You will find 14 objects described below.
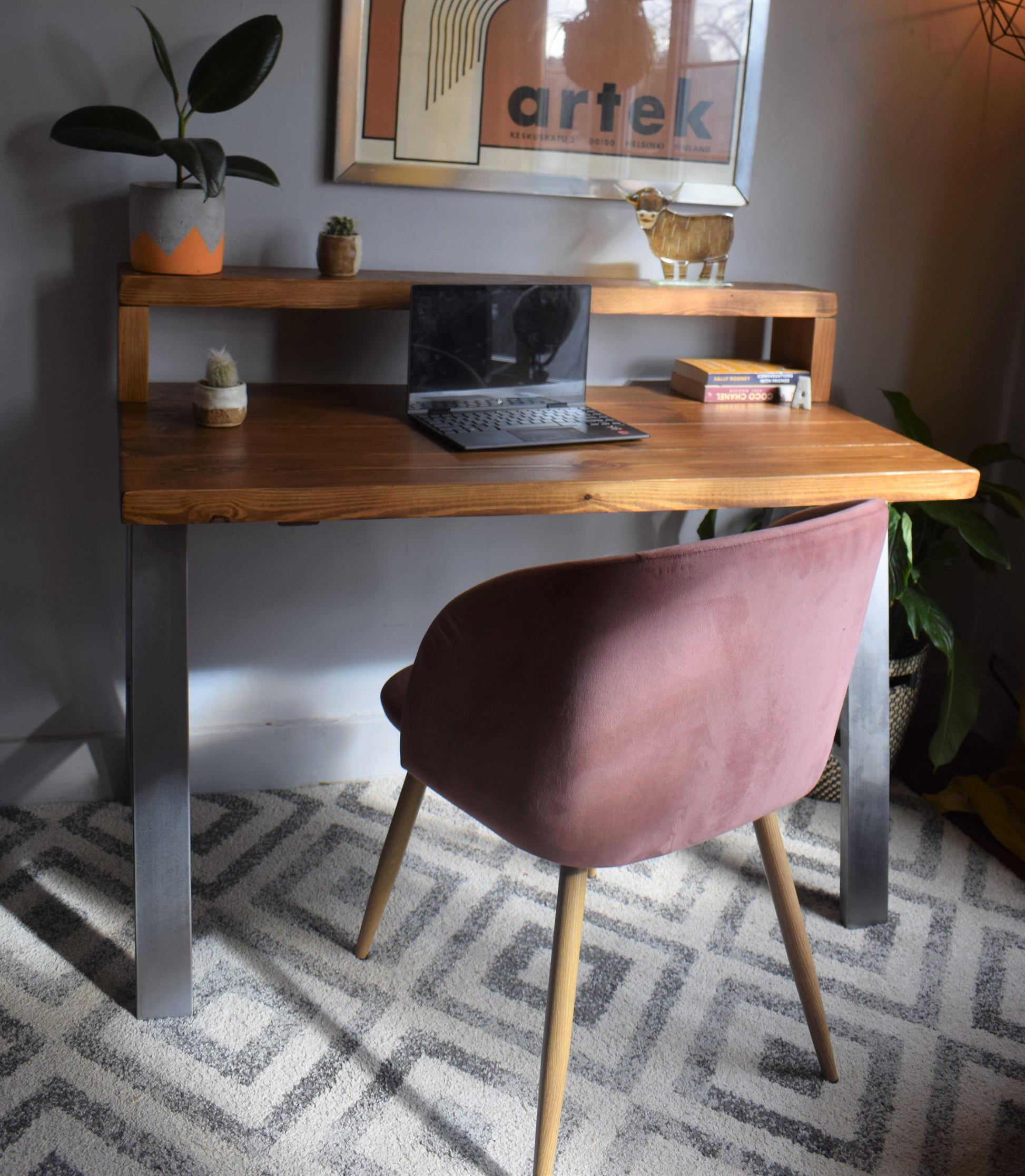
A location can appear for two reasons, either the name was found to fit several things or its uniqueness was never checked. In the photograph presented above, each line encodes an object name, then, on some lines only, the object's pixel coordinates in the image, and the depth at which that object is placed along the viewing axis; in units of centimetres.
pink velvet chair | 109
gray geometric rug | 140
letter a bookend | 203
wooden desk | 142
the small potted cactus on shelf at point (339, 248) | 176
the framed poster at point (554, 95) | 183
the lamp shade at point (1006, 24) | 210
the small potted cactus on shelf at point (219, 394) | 163
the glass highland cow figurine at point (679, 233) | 195
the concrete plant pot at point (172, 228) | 164
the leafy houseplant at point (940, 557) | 206
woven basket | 219
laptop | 174
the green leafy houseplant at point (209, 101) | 158
